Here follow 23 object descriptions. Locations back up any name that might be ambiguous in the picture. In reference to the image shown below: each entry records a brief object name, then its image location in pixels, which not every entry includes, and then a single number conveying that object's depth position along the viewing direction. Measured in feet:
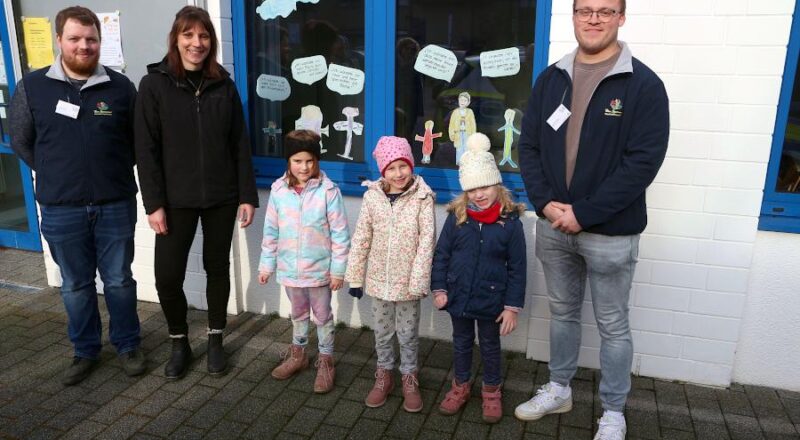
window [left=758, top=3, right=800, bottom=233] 10.98
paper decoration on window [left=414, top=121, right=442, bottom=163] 13.33
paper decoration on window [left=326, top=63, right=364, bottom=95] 13.55
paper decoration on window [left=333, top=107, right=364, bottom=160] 13.83
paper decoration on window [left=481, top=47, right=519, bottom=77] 12.36
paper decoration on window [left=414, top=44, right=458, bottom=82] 12.86
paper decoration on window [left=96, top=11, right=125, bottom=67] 14.47
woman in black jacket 11.24
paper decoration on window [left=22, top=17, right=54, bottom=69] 15.42
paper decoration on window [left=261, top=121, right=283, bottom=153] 14.58
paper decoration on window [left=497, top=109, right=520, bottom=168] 12.79
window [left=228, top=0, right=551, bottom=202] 12.49
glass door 18.17
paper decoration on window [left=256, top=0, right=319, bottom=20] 13.79
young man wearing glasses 9.07
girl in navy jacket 10.16
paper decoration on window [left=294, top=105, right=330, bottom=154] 14.17
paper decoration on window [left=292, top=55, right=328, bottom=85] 13.85
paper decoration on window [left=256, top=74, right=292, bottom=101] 14.28
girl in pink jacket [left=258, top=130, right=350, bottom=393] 11.24
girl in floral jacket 10.63
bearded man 11.10
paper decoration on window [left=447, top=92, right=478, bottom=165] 13.00
